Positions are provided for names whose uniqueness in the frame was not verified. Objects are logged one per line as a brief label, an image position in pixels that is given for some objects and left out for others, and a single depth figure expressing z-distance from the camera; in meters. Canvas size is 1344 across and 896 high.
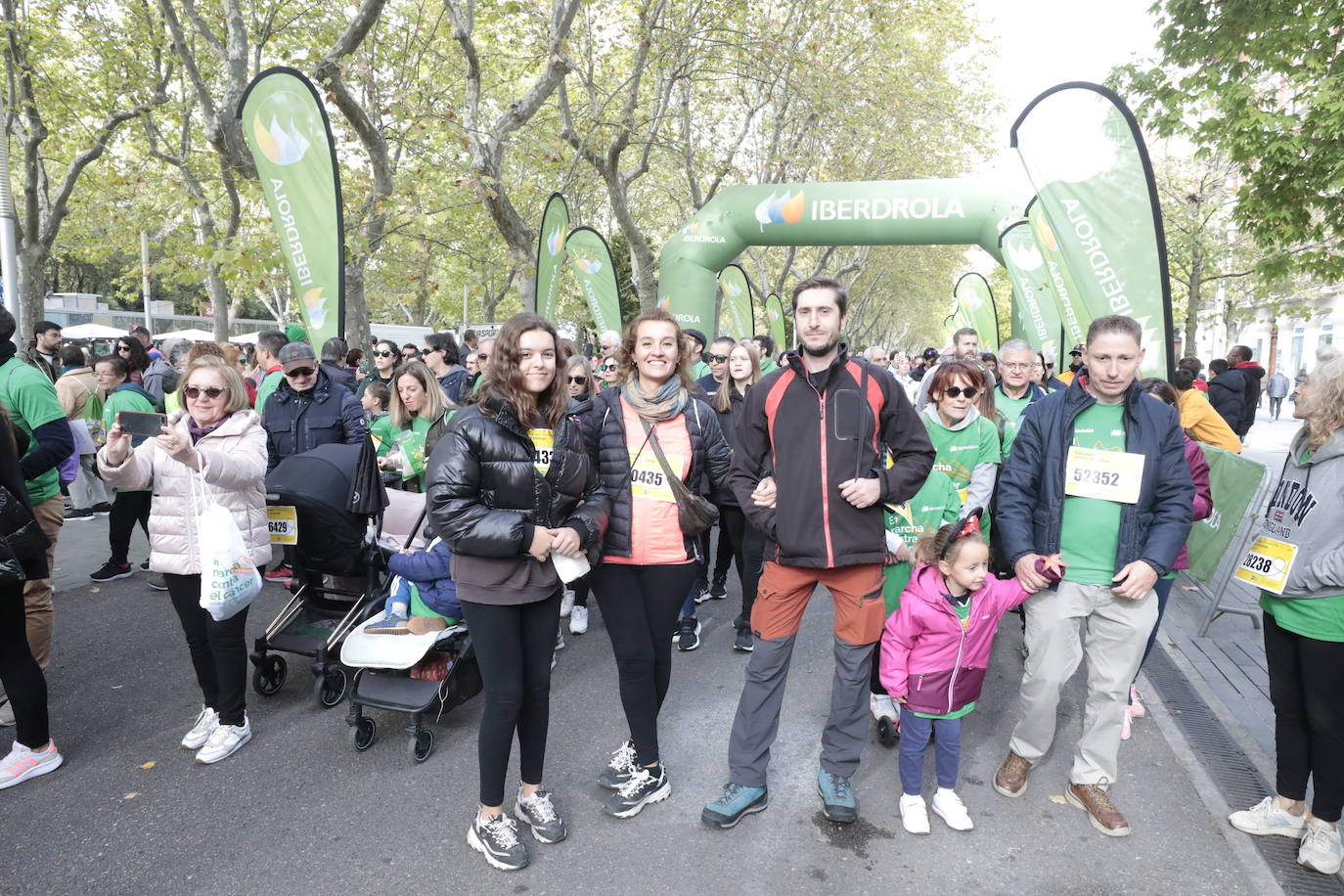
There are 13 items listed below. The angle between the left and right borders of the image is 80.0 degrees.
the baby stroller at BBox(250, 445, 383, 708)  4.16
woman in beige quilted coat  3.55
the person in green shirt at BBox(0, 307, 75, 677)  3.85
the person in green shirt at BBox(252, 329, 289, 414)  6.11
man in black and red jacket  3.12
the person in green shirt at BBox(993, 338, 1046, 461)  5.46
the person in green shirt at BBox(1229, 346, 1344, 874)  2.94
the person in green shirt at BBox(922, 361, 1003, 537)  4.16
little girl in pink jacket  3.23
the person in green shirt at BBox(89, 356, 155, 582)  6.49
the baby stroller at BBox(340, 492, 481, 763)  3.79
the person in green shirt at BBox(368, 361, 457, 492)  5.48
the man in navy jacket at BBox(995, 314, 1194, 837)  3.18
